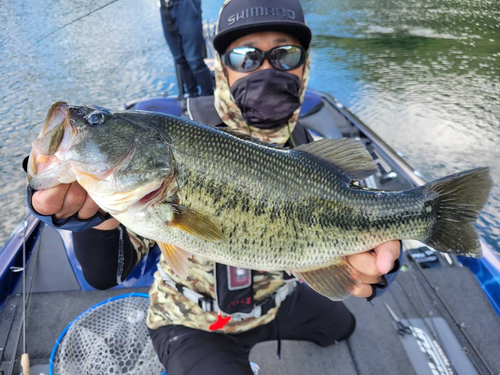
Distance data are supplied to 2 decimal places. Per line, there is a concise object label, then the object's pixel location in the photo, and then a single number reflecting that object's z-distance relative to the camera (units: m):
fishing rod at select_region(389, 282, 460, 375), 0.67
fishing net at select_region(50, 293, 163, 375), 0.59
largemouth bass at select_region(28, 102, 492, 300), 0.39
